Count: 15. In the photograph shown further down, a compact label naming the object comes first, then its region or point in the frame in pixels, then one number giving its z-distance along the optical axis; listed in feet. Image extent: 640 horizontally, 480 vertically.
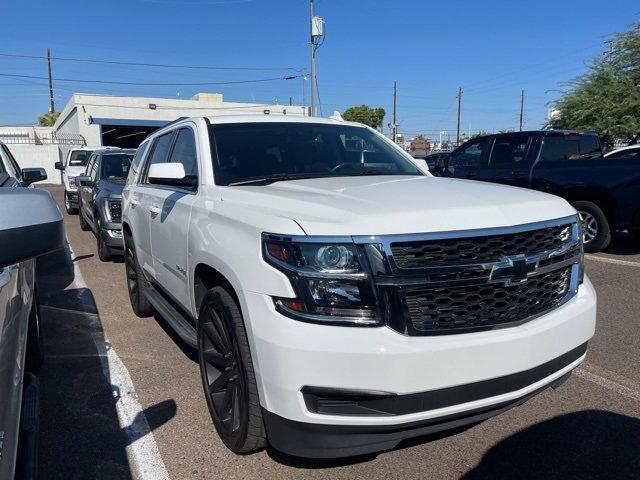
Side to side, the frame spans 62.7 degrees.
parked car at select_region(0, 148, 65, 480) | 4.56
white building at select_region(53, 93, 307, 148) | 112.98
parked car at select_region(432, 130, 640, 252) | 25.07
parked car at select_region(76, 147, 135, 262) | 25.85
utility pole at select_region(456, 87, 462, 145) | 199.31
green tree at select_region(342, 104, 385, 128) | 172.89
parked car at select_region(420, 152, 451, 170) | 56.42
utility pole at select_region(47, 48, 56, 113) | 219.20
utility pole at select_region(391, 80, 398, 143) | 209.46
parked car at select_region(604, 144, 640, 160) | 35.45
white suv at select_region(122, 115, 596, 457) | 7.19
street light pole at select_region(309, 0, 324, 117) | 68.23
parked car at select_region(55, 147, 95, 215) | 51.80
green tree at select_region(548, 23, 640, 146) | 69.77
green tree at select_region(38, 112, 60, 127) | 250.16
